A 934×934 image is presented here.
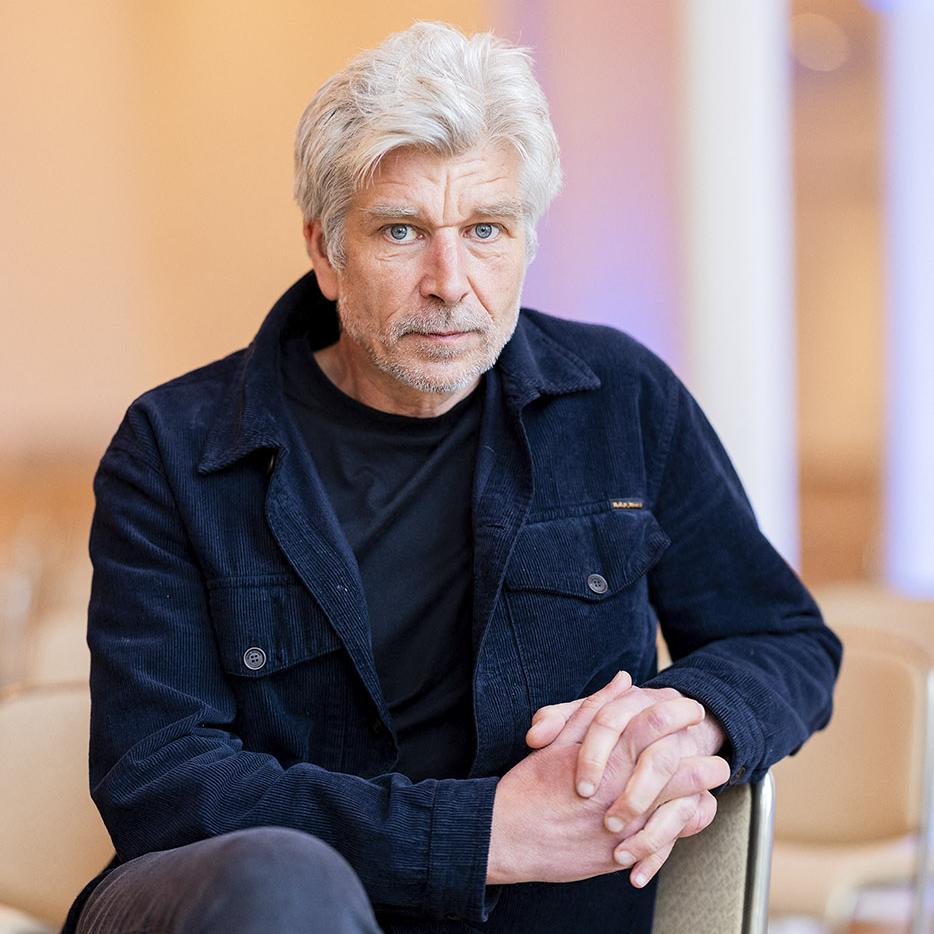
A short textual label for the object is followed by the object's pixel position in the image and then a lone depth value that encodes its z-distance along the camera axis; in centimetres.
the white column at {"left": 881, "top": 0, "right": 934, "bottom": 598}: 486
